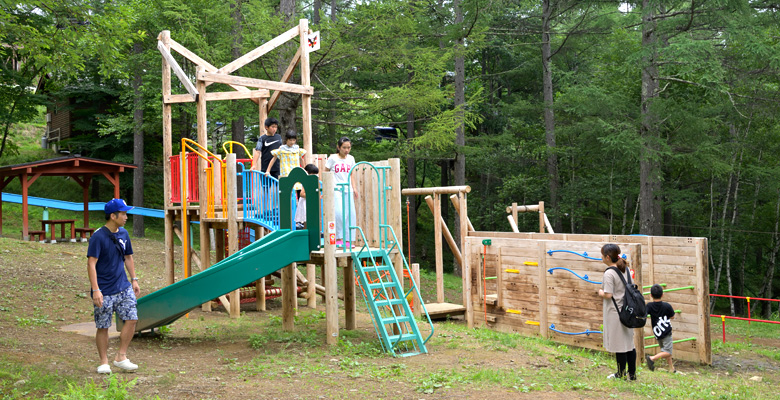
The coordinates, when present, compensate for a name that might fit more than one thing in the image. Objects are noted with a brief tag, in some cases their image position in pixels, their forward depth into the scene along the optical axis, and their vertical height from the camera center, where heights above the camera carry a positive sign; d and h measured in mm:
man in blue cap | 6535 -761
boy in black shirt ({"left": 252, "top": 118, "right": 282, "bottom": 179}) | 11008 +887
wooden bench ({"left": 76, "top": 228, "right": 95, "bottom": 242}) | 20330 -839
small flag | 12492 +3096
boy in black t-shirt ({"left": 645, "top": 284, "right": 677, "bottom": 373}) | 8906 -1746
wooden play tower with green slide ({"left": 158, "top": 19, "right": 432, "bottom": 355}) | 8742 -99
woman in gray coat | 7012 -1267
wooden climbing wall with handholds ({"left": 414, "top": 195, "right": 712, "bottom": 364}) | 10266 -1516
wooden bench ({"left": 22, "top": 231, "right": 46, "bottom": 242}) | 19266 -815
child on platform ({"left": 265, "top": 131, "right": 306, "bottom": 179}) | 10664 +745
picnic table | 19438 -534
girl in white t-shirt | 9188 +538
